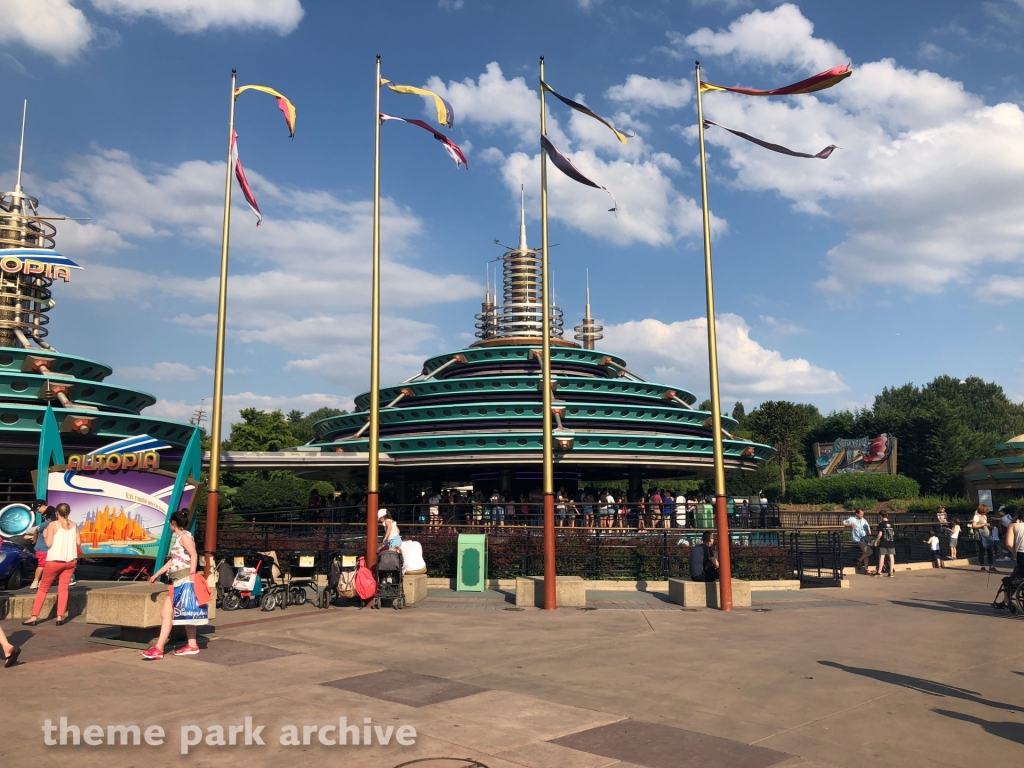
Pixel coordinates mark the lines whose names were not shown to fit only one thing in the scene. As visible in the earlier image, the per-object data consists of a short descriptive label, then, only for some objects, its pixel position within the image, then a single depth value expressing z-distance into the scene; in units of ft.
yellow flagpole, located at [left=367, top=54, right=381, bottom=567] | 57.98
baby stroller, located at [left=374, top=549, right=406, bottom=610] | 54.24
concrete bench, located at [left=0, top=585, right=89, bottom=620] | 46.80
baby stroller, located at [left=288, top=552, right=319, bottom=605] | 55.77
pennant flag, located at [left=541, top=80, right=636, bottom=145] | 60.44
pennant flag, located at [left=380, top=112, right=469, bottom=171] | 65.57
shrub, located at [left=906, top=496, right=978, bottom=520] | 167.53
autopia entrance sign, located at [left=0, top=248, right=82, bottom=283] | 102.22
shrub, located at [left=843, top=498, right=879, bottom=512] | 206.18
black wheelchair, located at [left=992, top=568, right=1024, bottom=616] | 52.85
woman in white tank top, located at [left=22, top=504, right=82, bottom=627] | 43.93
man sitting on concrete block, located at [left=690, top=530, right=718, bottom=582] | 58.80
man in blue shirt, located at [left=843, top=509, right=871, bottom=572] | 86.00
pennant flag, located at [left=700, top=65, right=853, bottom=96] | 57.88
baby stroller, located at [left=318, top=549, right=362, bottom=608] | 54.49
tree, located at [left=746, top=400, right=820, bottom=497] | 253.24
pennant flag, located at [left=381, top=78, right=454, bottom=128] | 67.67
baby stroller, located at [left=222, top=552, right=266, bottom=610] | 53.11
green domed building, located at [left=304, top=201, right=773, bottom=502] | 107.76
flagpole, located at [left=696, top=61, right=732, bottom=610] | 55.26
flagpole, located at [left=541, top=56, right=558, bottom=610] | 55.16
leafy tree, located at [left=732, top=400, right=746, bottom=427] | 396.37
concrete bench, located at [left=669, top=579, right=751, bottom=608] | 56.88
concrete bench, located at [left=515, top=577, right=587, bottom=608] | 56.44
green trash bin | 64.49
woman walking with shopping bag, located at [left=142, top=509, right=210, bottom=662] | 35.24
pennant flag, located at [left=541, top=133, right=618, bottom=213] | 58.85
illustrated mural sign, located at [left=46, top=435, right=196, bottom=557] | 65.51
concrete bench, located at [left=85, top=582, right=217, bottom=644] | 36.58
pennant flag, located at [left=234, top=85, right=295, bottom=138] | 71.87
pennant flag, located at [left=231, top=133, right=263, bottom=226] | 70.64
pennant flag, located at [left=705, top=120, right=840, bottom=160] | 60.18
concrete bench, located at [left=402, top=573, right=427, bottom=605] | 56.45
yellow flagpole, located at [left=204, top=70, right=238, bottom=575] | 61.77
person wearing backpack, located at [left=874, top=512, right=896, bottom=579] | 82.89
